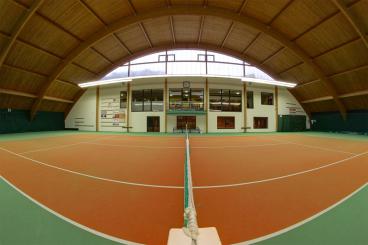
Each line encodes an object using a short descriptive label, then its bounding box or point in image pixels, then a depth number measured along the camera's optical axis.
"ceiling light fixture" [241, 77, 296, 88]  19.84
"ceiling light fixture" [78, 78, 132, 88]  20.02
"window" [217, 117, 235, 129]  23.97
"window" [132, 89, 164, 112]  24.03
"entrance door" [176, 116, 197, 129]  23.86
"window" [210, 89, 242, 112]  24.14
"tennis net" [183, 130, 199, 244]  1.66
